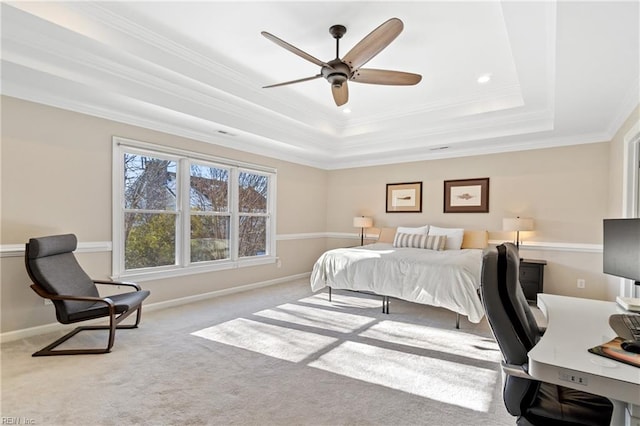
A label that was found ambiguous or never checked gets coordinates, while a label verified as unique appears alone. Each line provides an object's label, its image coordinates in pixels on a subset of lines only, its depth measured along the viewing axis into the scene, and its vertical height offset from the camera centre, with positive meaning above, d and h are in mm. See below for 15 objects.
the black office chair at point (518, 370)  1328 -672
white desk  1031 -553
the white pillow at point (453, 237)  5285 -418
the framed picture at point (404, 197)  6195 +292
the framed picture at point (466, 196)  5500 +302
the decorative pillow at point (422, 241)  5199 -497
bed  3574 -801
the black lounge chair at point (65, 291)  2865 -803
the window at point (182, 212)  4039 -52
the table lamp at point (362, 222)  6449 -228
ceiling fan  2316 +1269
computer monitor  1892 -218
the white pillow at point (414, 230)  5738 -340
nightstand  4664 -960
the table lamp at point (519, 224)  4777 -165
